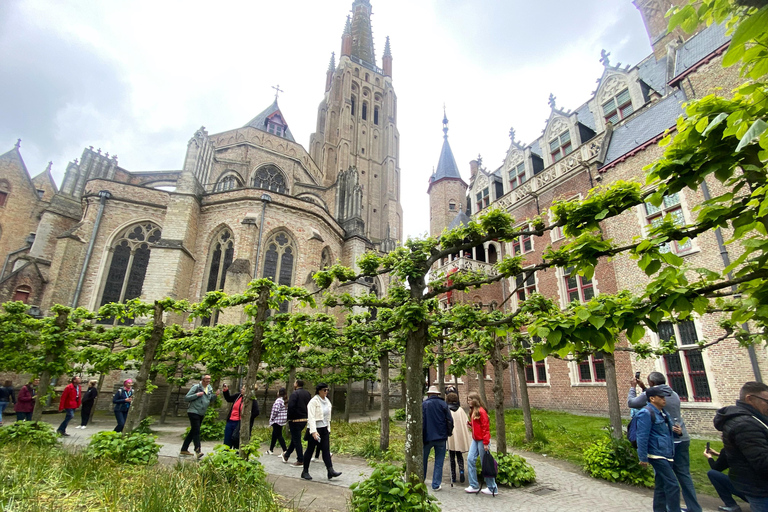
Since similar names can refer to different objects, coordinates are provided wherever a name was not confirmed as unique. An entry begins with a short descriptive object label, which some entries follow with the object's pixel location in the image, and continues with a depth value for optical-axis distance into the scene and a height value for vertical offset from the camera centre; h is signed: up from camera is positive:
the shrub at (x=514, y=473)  6.59 -1.60
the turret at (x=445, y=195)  26.61 +12.68
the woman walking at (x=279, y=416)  8.31 -0.89
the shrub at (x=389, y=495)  3.80 -1.19
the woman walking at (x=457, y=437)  6.88 -1.05
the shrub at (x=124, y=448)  5.93 -1.20
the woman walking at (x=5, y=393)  11.11 -0.68
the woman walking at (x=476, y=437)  6.23 -0.96
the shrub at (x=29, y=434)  7.29 -1.23
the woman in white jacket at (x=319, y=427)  6.34 -0.87
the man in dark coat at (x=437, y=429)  6.25 -0.83
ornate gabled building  11.79 +8.17
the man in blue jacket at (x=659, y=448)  4.39 -0.77
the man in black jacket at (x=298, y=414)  7.26 -0.73
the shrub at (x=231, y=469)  4.86 -1.22
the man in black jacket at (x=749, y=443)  3.28 -0.52
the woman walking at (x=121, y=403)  10.39 -0.85
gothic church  18.61 +8.11
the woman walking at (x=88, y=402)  11.69 -0.93
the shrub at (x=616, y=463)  6.71 -1.51
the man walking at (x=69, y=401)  10.26 -0.82
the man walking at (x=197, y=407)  7.45 -0.65
